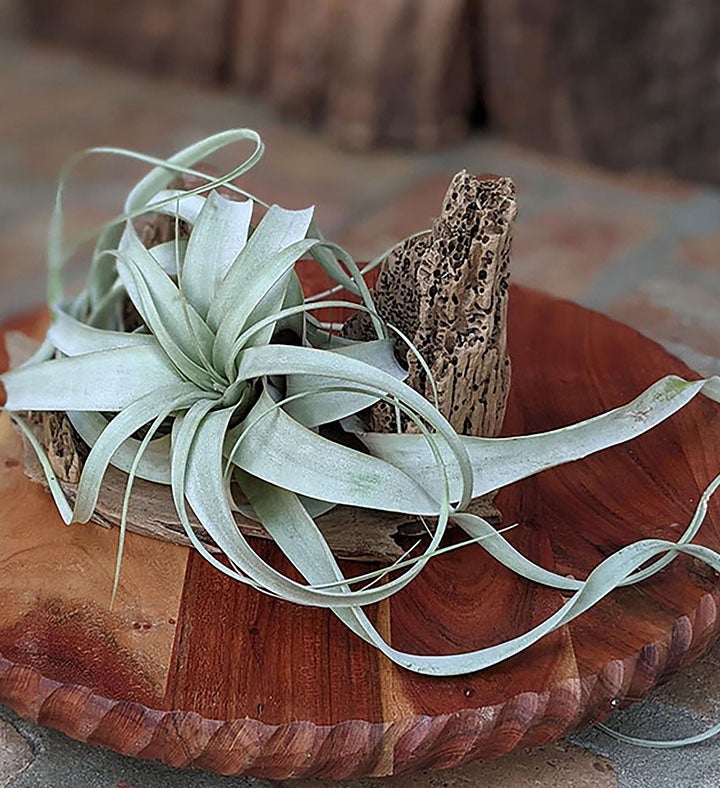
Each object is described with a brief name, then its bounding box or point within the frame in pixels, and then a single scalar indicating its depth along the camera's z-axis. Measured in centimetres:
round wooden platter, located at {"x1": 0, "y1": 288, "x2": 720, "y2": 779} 101
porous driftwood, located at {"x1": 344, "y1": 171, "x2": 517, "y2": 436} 108
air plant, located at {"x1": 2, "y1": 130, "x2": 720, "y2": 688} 104
